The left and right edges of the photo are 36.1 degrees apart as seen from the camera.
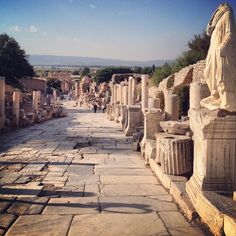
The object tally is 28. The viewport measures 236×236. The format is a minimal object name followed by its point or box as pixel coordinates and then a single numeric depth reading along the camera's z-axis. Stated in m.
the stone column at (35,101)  23.43
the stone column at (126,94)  23.51
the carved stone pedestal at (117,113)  22.89
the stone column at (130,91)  21.80
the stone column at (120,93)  27.88
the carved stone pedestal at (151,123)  10.30
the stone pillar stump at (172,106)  10.08
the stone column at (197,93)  7.06
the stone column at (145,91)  17.16
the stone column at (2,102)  16.44
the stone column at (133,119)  15.03
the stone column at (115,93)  31.36
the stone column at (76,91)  63.89
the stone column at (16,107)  18.62
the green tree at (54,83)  75.06
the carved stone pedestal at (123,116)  18.65
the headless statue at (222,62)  5.29
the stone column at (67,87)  77.69
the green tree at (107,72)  66.44
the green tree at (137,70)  65.34
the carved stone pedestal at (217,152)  5.01
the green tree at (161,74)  31.72
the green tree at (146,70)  61.18
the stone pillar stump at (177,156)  6.68
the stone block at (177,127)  7.84
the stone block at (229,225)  3.94
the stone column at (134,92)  21.38
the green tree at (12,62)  40.84
